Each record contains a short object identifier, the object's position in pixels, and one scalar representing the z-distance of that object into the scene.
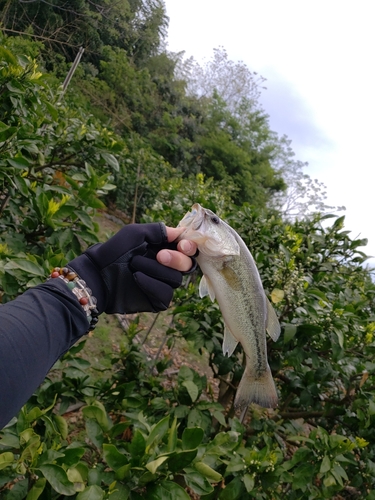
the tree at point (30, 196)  0.55
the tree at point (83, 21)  9.47
